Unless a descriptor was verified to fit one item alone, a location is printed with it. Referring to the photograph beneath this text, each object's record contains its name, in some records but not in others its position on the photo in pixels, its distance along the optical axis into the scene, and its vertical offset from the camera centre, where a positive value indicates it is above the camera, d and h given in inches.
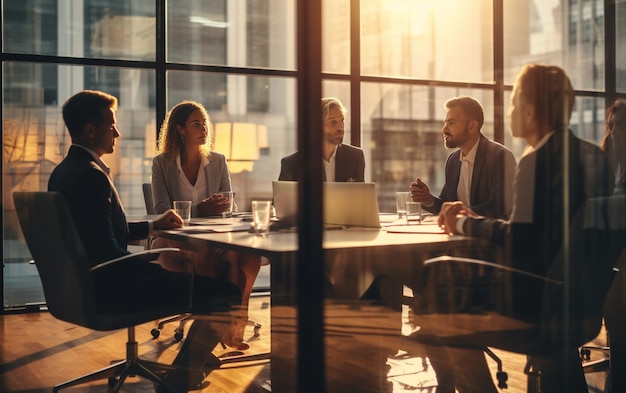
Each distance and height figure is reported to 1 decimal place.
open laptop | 84.7 -1.1
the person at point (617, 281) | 96.7 -11.8
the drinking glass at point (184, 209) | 153.6 -2.7
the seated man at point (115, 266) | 118.7 -11.3
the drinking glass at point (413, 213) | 136.1 -3.4
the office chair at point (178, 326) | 114.2 -20.9
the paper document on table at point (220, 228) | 136.9 -6.0
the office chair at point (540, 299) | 96.2 -13.7
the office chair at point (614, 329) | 99.1 -18.5
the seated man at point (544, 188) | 94.1 +0.7
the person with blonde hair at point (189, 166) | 181.5 +7.4
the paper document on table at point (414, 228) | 113.4 -5.7
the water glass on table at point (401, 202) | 142.2 -1.5
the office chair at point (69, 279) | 118.2 -13.2
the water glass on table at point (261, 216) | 115.5 -3.4
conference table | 83.1 -11.8
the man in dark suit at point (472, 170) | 98.7 +3.7
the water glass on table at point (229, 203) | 168.6 -1.6
